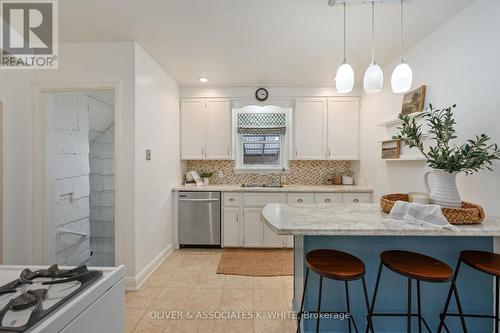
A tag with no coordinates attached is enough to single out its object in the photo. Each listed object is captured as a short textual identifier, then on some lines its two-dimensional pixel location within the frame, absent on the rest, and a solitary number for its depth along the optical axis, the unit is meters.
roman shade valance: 3.84
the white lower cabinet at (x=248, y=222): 3.43
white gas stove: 0.68
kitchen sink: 3.73
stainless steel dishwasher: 3.43
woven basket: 1.47
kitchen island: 1.62
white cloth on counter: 1.42
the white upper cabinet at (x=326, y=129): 3.68
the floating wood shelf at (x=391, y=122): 2.61
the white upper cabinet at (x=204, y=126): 3.77
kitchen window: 3.84
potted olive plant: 1.49
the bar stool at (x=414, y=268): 1.25
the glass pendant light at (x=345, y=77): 1.61
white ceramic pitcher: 1.59
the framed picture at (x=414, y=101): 2.26
